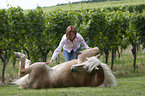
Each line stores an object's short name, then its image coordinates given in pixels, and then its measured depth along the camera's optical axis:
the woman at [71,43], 13.43
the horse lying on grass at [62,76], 12.00
